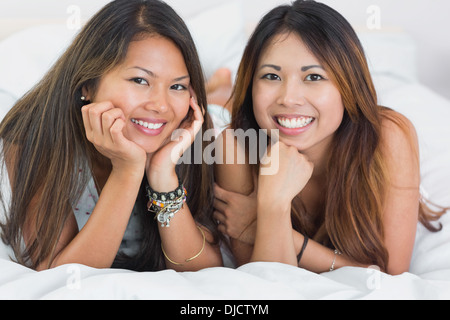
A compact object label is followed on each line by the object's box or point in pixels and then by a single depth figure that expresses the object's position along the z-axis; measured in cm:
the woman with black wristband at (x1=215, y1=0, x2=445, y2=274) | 118
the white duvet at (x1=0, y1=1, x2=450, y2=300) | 93
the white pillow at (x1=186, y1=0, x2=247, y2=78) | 231
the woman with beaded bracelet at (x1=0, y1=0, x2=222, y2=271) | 110
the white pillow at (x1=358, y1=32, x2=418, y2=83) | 235
